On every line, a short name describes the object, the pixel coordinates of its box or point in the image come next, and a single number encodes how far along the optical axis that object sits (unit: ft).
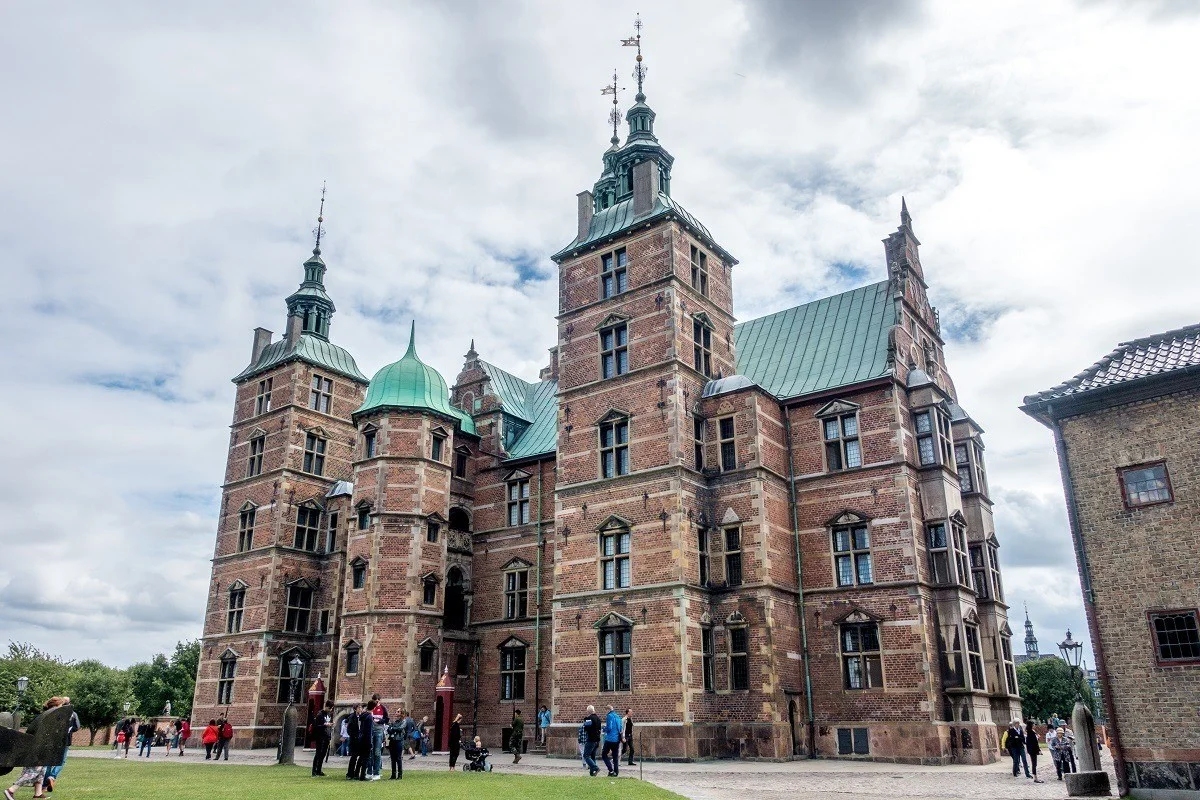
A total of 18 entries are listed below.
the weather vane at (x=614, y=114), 144.05
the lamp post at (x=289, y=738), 80.79
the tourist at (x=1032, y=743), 72.68
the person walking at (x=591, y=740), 74.59
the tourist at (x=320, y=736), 67.46
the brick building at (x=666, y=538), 94.58
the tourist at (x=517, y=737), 87.97
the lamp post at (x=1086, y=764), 57.47
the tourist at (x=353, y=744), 64.54
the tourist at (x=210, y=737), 104.23
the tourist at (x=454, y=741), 78.12
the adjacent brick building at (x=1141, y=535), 58.18
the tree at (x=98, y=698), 230.48
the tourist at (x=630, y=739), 85.20
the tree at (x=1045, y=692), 244.63
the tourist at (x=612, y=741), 73.56
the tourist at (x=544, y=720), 106.52
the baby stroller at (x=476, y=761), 77.71
